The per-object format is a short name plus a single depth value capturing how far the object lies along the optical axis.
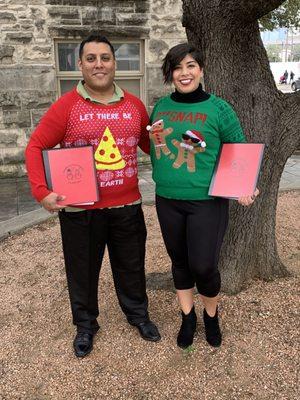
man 2.21
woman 2.14
